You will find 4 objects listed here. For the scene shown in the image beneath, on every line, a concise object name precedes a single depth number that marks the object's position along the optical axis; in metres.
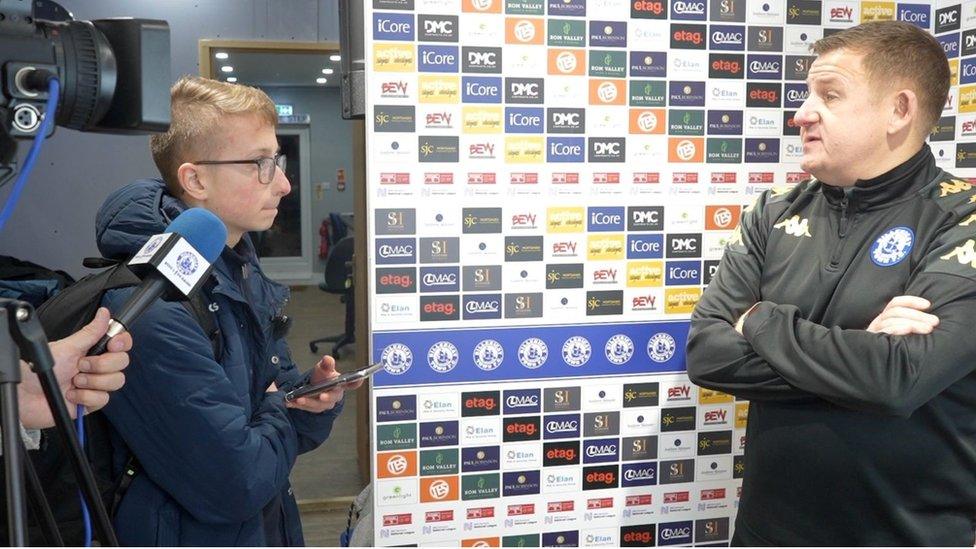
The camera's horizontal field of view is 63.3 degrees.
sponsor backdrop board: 2.32
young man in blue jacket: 1.24
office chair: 6.66
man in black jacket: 1.47
